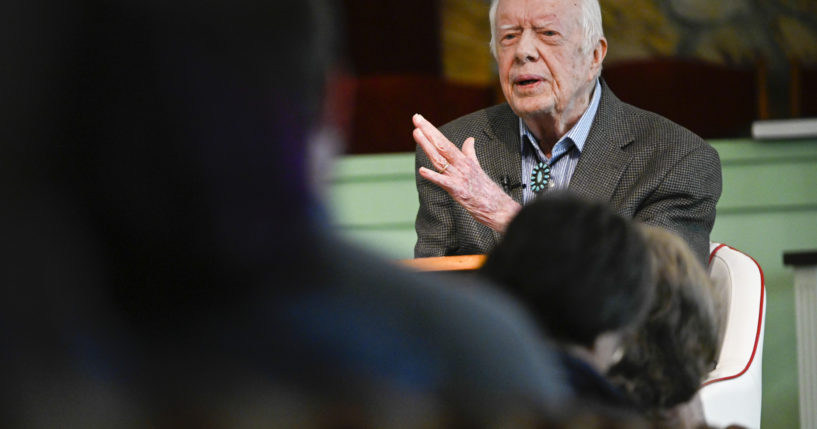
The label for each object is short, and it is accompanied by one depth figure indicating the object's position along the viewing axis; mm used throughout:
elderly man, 8265
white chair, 7875
